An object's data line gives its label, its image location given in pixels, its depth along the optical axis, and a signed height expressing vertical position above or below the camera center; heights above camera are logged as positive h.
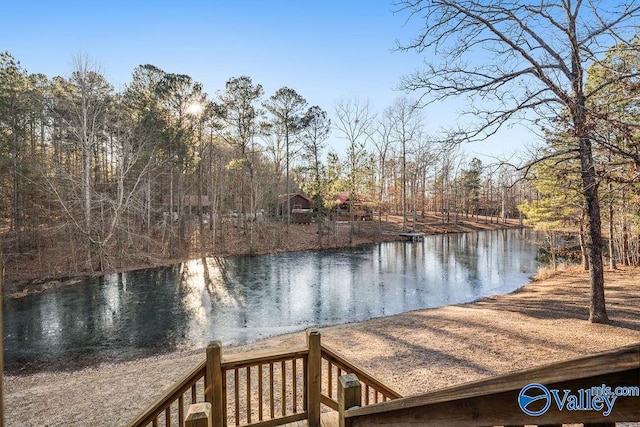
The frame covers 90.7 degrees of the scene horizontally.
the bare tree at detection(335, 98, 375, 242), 27.47 +4.11
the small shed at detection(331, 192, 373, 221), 28.78 -0.29
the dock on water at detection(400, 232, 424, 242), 29.01 -2.69
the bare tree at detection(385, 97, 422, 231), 29.12 +6.79
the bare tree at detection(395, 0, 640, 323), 5.41 +2.82
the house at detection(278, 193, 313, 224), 31.69 +0.28
